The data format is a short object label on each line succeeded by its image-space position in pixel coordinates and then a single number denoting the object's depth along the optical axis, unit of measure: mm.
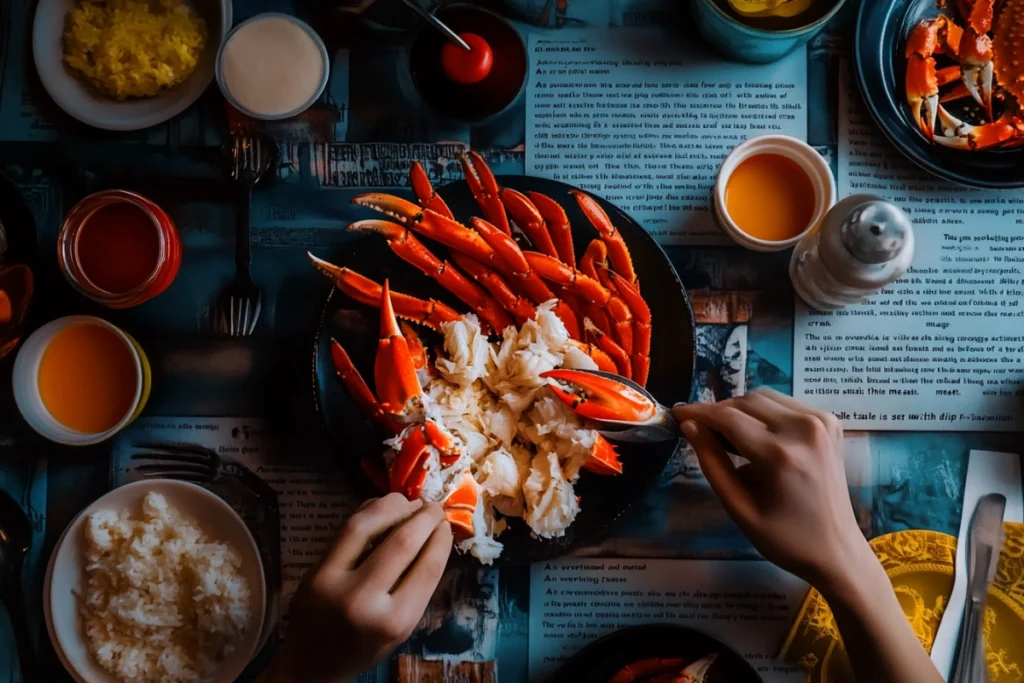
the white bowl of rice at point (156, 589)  956
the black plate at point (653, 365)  952
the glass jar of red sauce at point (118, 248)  980
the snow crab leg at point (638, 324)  953
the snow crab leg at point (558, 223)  970
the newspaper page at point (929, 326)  1045
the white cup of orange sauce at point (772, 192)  992
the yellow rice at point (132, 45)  1021
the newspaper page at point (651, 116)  1062
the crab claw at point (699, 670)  954
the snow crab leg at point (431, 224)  949
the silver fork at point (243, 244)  1054
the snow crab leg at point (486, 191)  978
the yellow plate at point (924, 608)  1012
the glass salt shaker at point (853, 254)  875
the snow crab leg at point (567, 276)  945
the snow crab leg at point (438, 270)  950
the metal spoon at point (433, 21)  961
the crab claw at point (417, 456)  862
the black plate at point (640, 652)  965
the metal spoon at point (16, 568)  1029
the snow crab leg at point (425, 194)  975
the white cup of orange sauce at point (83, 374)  1008
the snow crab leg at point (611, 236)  963
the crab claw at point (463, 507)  875
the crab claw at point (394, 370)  890
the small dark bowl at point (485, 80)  1021
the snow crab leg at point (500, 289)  972
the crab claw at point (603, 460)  903
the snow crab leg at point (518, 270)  945
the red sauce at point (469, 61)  995
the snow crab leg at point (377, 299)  951
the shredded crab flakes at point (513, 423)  922
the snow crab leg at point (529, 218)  962
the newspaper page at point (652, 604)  1025
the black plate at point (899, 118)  1019
